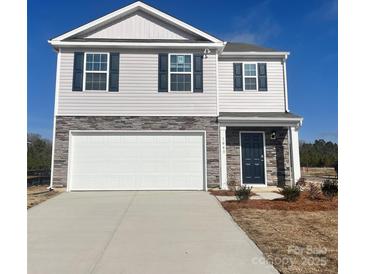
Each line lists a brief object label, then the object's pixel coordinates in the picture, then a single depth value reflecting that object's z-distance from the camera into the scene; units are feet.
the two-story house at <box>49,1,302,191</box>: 39.52
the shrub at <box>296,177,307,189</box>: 37.99
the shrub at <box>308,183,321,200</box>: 31.91
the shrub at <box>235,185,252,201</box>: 29.50
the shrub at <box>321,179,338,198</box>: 31.60
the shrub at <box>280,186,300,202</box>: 29.94
